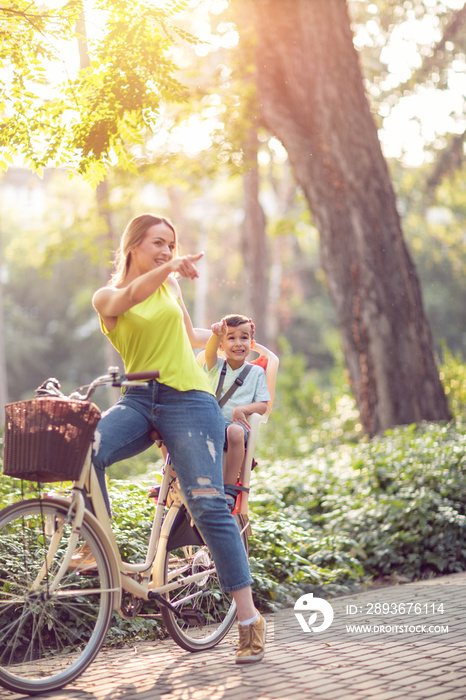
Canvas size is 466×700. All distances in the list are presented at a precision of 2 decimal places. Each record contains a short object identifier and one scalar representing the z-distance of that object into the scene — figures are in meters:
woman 4.05
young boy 4.75
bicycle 3.67
